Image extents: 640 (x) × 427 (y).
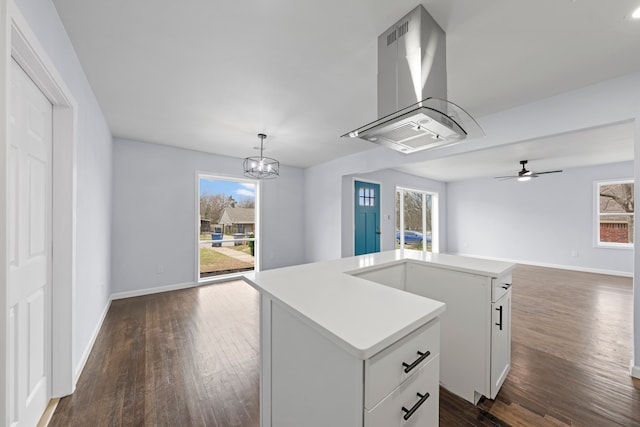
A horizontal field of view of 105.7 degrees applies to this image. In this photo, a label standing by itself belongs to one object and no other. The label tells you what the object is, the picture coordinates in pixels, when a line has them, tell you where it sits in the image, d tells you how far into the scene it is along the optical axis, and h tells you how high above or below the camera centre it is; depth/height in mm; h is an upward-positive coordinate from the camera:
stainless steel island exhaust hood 1381 +785
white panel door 1238 -218
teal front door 5250 -85
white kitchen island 804 -540
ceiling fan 4817 +783
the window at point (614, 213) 5188 +3
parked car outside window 6871 -685
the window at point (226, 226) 4609 -253
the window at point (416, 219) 6461 -177
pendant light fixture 3373 +667
